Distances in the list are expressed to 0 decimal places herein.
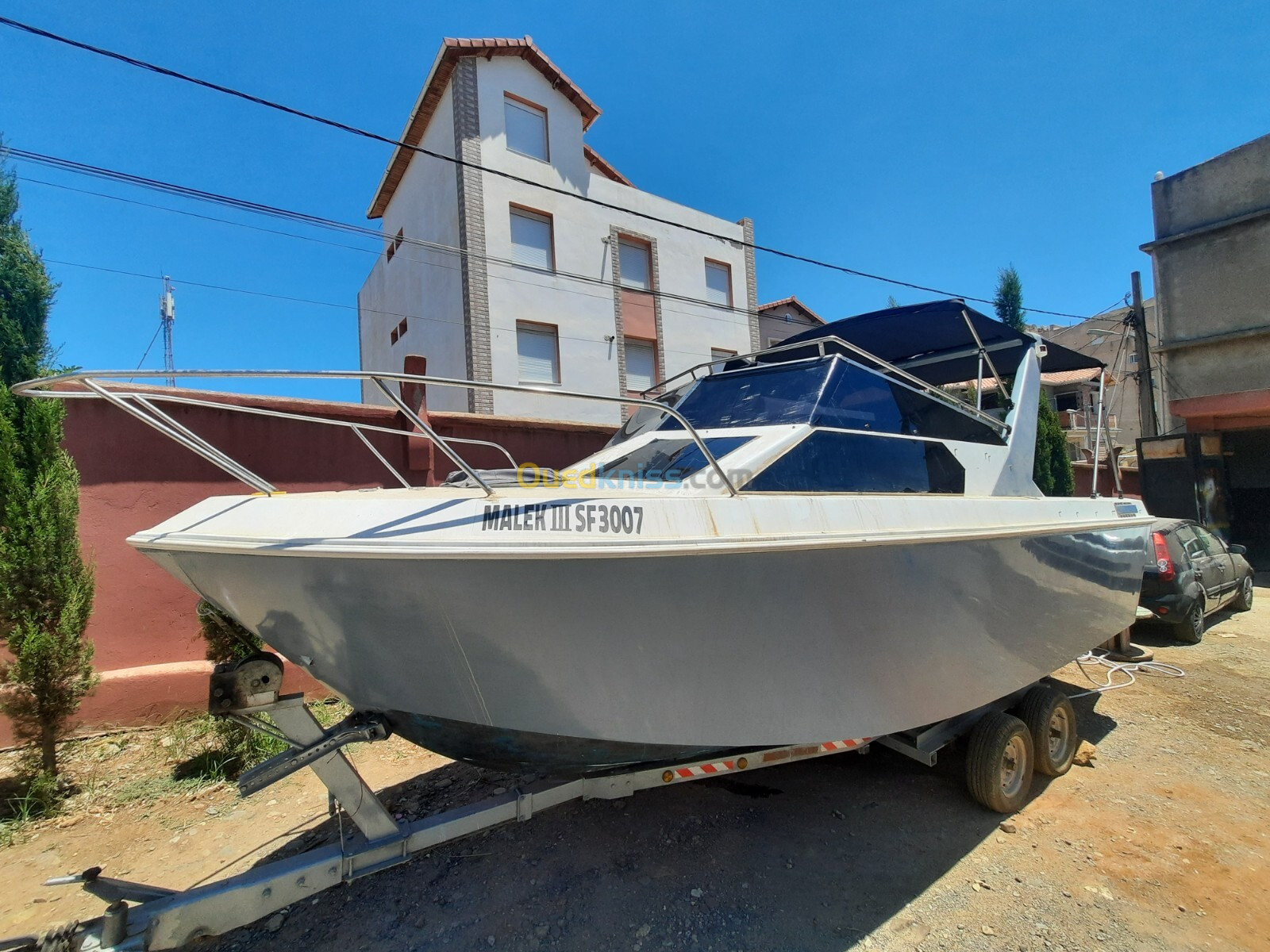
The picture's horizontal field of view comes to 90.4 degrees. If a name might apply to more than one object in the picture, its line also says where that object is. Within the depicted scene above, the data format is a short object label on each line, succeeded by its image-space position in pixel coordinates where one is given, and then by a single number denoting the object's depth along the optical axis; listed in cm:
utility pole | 1303
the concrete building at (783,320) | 1877
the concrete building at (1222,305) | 1180
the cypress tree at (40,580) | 329
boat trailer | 183
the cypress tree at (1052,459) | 1047
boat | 178
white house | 1256
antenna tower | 1523
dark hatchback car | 606
